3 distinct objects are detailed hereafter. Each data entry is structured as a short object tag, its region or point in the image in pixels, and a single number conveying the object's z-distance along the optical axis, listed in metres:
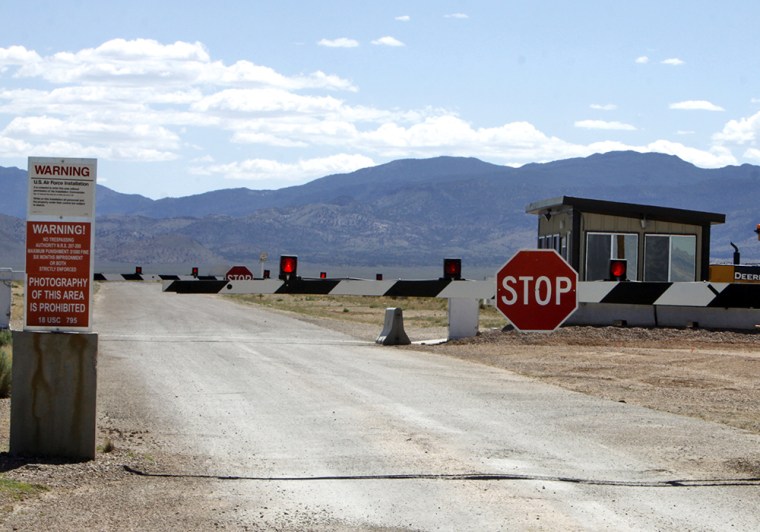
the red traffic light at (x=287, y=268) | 17.58
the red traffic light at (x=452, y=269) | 14.33
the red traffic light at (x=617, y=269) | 16.48
